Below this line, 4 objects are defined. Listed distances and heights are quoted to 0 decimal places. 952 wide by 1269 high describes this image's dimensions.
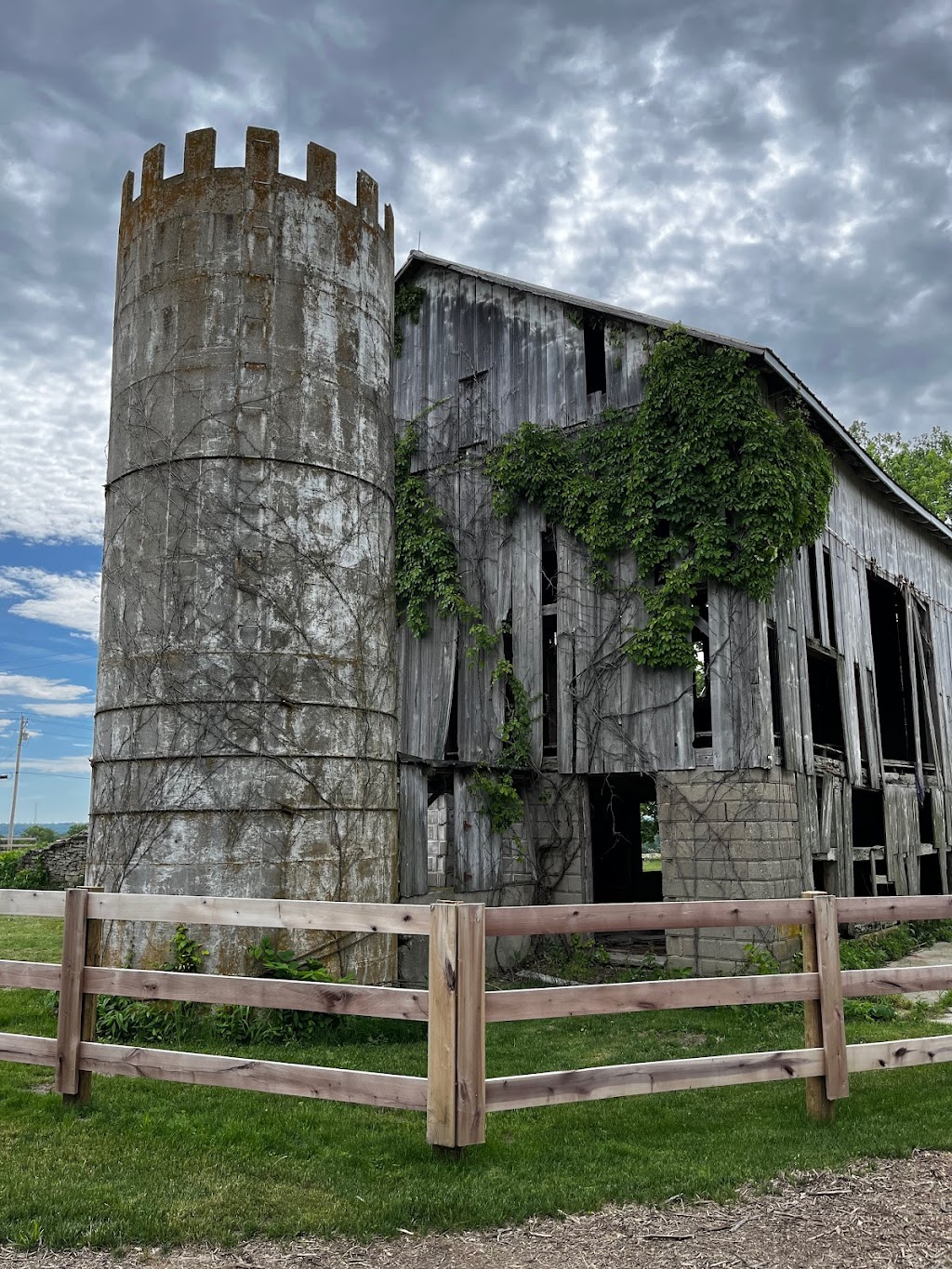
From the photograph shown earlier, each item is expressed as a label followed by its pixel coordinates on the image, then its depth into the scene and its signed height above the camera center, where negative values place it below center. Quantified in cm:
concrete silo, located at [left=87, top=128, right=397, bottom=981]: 866 +249
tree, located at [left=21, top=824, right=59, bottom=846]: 5859 +21
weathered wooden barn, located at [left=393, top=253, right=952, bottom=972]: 1291 +213
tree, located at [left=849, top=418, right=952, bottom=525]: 3644 +1376
